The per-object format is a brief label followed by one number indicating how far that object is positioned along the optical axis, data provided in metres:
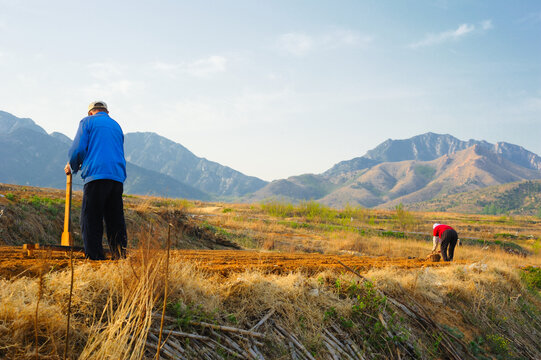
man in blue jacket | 4.50
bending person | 10.88
